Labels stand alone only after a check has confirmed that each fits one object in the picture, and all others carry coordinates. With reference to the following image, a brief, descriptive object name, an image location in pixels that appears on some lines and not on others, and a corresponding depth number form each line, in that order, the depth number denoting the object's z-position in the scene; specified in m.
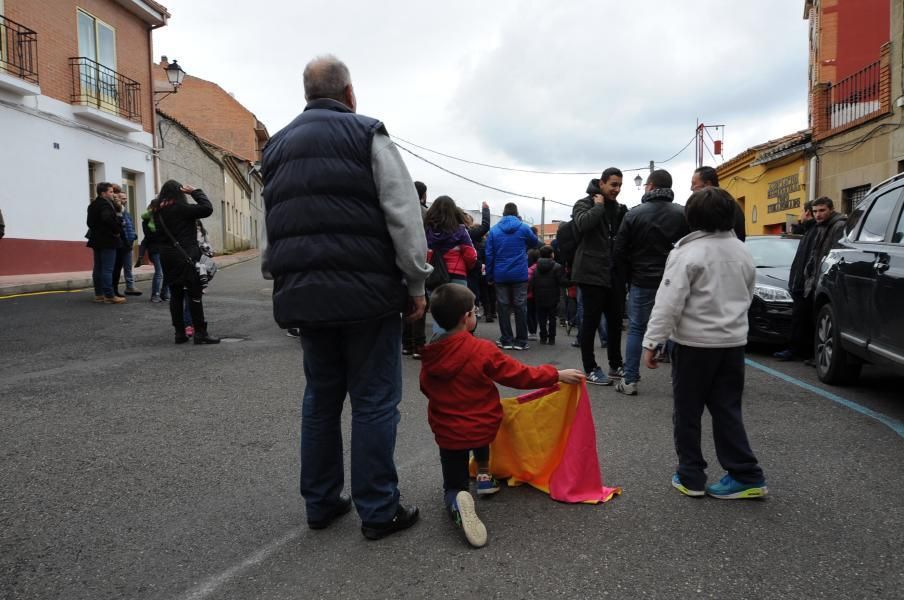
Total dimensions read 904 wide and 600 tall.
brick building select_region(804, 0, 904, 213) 13.77
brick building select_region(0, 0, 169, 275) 14.89
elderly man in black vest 2.63
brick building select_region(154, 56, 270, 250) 41.04
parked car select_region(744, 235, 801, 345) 7.43
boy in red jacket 2.95
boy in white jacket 3.21
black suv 4.72
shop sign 18.77
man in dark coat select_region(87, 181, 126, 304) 9.89
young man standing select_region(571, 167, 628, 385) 5.74
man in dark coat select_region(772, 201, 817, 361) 7.00
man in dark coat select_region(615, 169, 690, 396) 5.41
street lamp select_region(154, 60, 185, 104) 20.70
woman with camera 7.13
